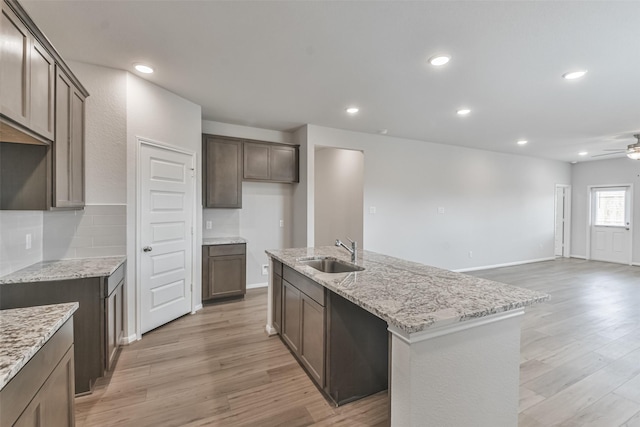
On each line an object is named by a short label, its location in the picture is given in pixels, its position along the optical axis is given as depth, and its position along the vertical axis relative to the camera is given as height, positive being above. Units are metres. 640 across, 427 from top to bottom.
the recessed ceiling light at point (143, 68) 2.73 +1.34
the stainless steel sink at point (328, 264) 2.67 -0.52
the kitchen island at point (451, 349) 1.27 -0.64
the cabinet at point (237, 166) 4.17 +0.67
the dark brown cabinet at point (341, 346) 2.01 -0.99
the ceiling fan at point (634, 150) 4.94 +1.13
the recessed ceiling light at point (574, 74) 2.72 +1.34
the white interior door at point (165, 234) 3.07 -0.30
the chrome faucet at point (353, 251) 2.62 -0.37
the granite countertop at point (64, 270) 1.98 -0.49
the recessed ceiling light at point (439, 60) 2.49 +1.34
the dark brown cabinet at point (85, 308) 1.96 -0.76
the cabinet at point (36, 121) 1.50 +0.53
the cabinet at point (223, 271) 3.99 -0.88
